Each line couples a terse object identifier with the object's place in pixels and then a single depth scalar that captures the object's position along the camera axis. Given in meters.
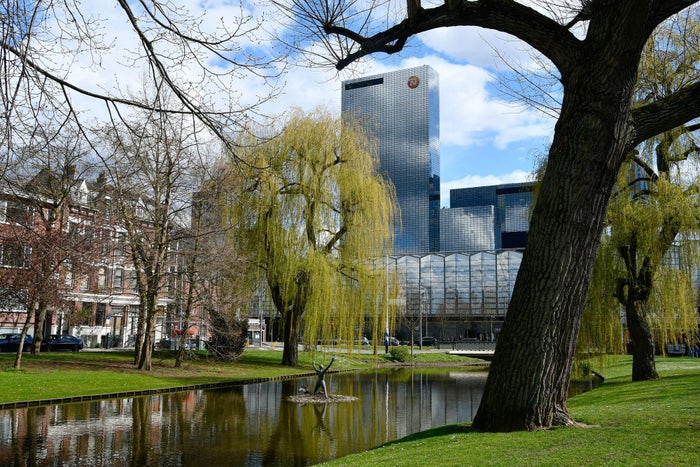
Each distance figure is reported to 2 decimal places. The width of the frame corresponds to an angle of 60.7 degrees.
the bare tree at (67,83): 4.88
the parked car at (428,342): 64.38
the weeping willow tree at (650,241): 17.23
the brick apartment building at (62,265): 19.20
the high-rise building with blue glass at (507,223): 155.50
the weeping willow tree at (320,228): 26.94
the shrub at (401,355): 42.25
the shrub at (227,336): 25.53
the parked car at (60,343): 32.39
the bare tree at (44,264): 18.53
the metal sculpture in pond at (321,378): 19.28
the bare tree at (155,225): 22.36
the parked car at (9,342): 31.53
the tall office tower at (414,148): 139.96
